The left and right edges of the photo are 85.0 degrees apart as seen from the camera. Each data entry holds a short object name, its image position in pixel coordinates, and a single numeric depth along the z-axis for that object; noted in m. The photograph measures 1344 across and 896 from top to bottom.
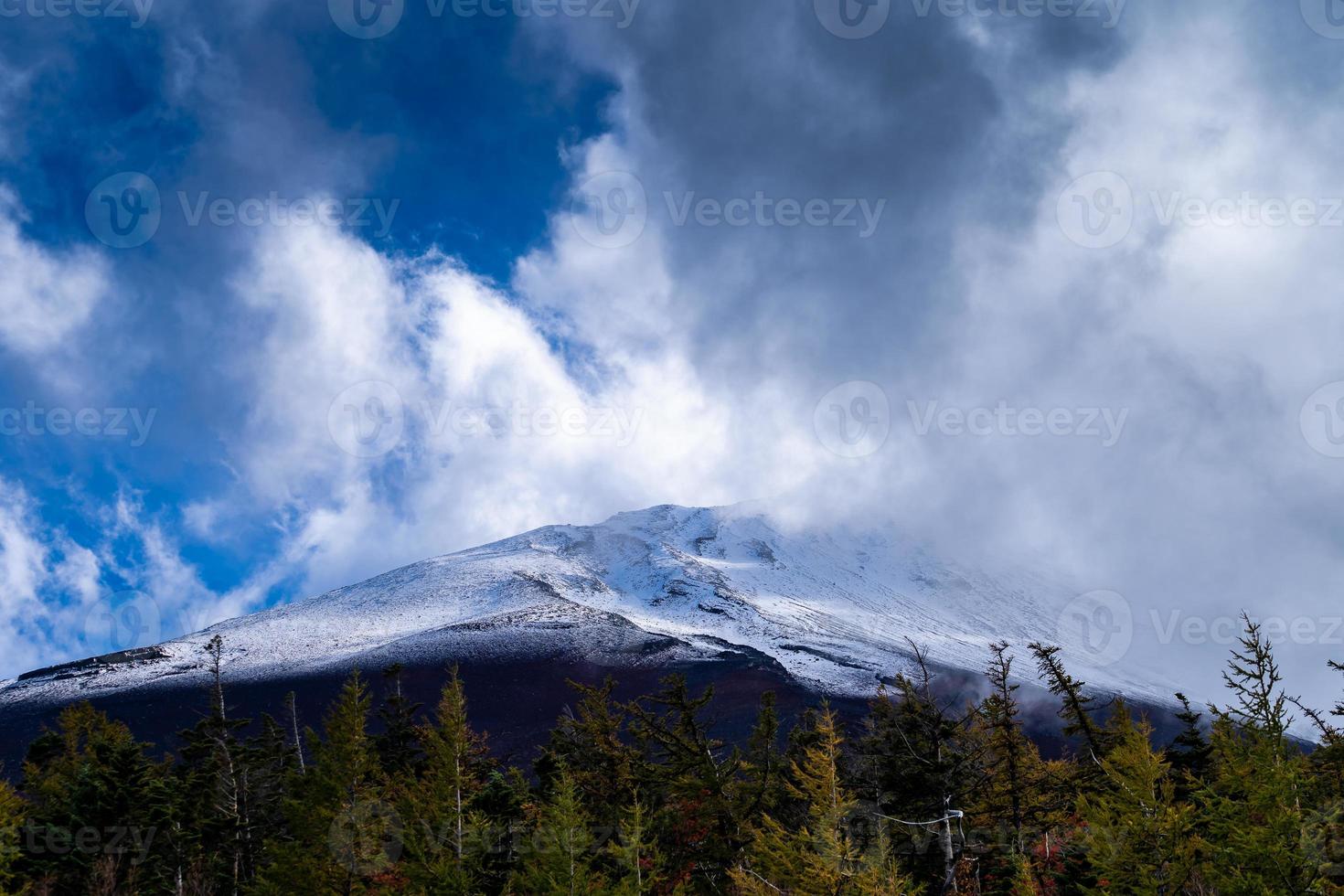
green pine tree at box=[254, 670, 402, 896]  24.45
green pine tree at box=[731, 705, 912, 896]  15.46
